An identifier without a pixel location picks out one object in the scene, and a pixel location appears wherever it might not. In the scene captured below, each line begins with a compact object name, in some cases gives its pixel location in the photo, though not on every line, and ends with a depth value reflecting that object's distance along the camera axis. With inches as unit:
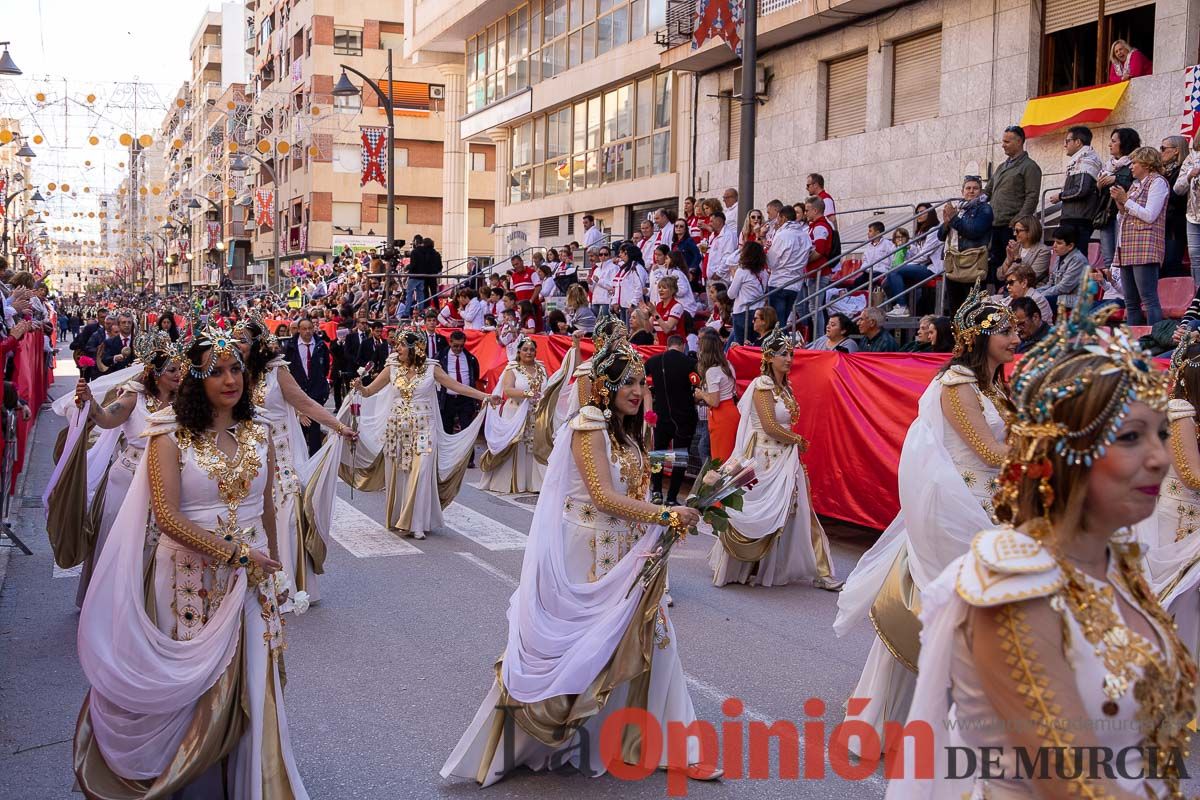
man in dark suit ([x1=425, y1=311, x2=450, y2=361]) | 659.1
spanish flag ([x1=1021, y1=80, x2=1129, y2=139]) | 577.9
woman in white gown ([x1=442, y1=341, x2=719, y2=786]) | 195.3
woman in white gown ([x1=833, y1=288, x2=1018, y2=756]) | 186.5
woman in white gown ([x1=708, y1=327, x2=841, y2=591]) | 353.1
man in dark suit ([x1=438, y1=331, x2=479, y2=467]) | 642.2
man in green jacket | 456.8
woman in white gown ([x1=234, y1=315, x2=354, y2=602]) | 309.6
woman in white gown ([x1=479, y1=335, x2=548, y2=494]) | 542.9
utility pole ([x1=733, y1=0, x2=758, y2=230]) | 502.6
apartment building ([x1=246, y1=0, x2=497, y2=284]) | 2197.3
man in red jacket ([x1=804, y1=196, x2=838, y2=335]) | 563.8
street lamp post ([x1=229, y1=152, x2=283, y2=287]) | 1860.9
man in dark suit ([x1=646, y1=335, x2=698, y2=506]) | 483.5
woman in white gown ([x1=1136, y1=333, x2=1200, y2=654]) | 233.9
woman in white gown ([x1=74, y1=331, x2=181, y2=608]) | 264.2
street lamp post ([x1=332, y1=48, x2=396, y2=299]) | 997.2
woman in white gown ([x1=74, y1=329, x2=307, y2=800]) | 168.6
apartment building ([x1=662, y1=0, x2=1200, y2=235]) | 585.9
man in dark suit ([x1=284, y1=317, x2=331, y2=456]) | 651.5
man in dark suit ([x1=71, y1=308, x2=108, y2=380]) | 686.6
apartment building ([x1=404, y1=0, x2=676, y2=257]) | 1040.2
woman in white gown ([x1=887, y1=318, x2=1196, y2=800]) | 89.8
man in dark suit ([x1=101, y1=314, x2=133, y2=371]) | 606.2
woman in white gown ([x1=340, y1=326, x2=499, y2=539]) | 426.9
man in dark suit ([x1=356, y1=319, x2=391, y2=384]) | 757.9
